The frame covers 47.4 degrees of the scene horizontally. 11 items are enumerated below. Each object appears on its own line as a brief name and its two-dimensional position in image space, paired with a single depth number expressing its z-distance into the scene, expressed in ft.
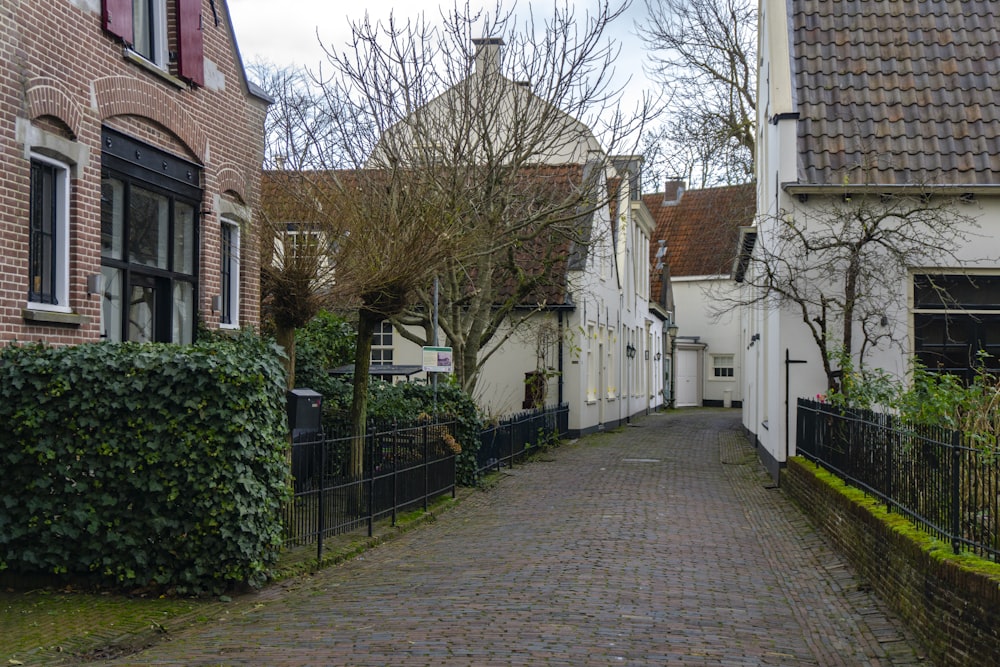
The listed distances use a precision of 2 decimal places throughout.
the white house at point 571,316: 62.18
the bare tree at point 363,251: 45.29
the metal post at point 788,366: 57.31
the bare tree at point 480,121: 60.18
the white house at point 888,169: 55.42
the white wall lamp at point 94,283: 37.50
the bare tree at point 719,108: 100.22
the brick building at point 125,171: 34.27
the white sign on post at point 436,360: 55.67
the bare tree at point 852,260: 53.52
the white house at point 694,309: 176.76
